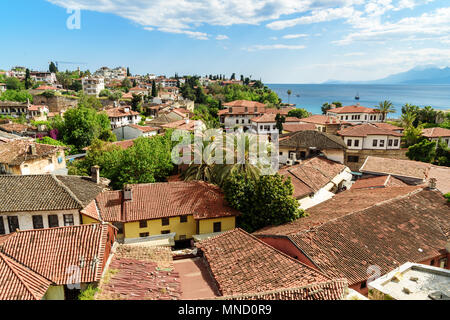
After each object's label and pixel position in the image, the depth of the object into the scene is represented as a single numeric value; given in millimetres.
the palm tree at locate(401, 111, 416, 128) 56631
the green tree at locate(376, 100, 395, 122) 64938
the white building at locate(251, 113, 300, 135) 64938
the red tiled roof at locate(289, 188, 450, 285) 13789
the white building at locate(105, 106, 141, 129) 64438
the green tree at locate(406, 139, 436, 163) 36125
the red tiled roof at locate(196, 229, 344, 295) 11328
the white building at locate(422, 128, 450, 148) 45594
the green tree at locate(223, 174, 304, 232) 20562
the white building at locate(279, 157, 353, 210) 24814
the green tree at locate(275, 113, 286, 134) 58375
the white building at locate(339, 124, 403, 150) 38281
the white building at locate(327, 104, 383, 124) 68625
